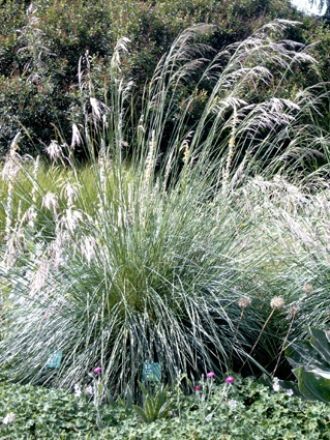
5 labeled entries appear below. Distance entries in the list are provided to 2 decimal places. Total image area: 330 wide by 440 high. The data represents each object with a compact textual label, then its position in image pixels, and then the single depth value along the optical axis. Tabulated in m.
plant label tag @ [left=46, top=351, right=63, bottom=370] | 3.92
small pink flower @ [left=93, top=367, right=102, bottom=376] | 3.67
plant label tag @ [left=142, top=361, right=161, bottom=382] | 3.79
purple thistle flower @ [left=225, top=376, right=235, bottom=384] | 3.48
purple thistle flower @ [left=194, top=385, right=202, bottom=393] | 3.63
